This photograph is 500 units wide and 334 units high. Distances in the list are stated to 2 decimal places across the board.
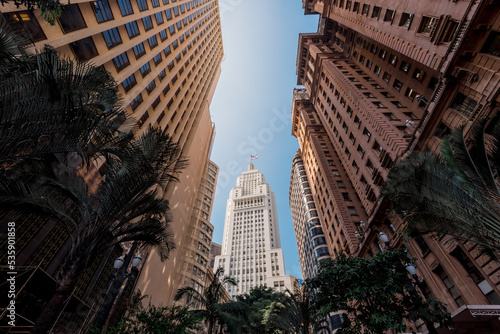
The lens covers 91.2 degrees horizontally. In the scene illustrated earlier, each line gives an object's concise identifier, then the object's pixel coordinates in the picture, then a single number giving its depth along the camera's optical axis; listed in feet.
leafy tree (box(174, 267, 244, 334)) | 55.16
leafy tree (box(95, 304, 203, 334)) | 34.76
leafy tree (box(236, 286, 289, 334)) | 69.51
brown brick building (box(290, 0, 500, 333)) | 54.75
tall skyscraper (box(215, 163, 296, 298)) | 303.27
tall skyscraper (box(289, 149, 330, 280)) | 185.16
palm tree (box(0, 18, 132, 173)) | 21.47
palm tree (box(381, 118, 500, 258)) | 27.94
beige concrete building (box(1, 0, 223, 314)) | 60.34
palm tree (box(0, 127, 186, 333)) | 23.40
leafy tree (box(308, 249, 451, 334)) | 38.58
